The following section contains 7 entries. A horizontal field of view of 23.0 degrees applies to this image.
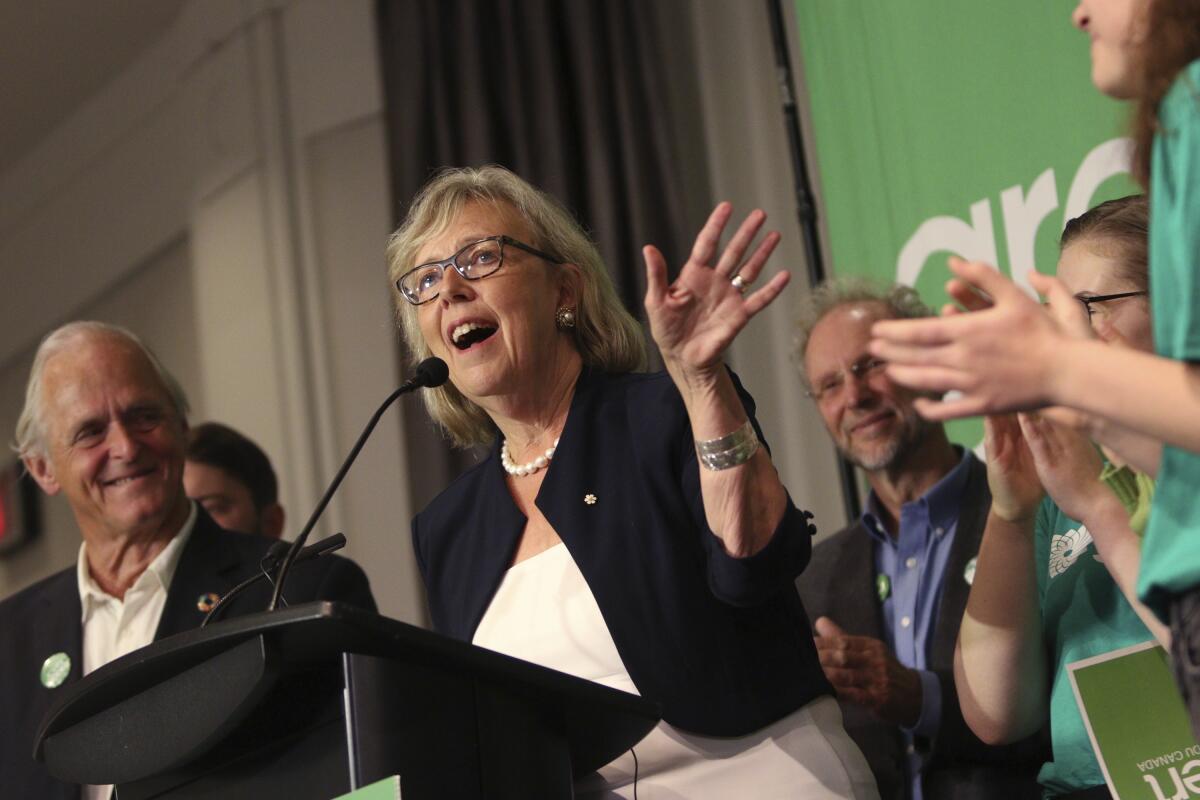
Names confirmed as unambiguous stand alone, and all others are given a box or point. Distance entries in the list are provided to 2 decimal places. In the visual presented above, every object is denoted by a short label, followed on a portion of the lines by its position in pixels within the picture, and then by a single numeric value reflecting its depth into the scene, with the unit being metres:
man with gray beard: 2.75
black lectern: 2.08
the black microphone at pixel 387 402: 2.25
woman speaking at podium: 2.31
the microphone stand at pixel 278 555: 2.33
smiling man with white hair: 2.93
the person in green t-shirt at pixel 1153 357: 1.93
